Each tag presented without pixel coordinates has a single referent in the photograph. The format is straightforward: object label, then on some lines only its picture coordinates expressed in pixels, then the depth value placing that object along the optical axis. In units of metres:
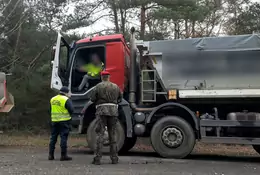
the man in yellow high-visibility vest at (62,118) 8.80
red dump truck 9.23
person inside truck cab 10.26
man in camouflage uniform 8.19
